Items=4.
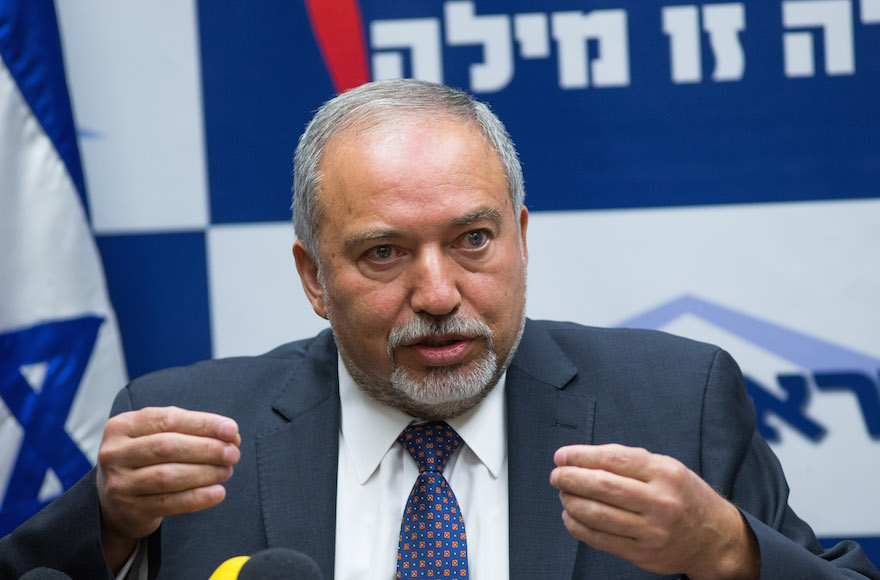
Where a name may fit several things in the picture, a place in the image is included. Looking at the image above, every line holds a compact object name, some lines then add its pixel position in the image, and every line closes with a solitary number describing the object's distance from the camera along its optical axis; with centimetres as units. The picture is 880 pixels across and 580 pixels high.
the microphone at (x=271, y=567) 316
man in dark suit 340
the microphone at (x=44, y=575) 321
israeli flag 365
